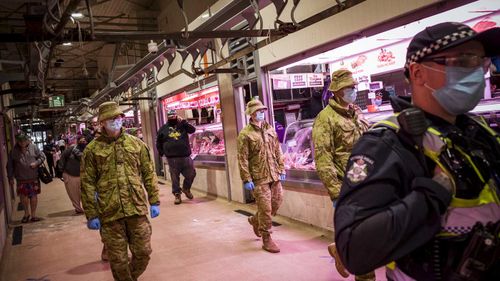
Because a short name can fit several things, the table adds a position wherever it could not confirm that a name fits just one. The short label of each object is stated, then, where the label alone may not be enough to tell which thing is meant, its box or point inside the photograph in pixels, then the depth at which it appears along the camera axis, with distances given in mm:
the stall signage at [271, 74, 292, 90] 7164
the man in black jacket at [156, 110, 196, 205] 9500
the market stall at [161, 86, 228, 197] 9453
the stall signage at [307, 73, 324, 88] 7363
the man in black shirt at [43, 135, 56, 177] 16734
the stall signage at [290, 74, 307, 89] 7227
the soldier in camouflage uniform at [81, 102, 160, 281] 3914
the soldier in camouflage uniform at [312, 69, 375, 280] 3840
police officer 1265
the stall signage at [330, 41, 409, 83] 5707
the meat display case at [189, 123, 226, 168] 9523
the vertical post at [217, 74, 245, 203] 8312
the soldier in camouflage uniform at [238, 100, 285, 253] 5277
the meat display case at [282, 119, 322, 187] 6145
